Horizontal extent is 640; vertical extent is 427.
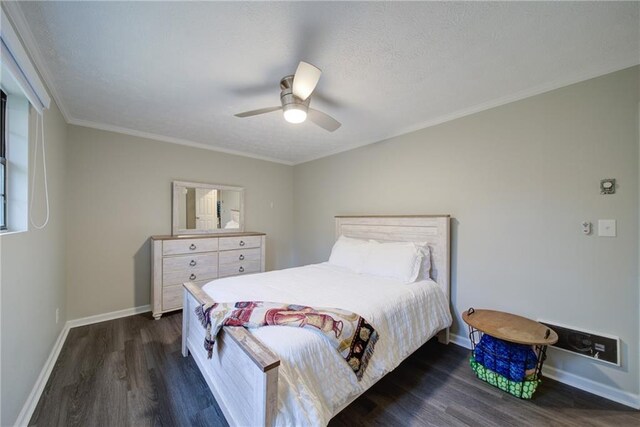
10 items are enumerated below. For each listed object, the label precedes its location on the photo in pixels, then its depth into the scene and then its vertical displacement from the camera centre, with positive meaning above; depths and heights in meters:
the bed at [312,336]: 1.15 -0.73
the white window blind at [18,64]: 1.16 +0.77
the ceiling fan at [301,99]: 1.52 +0.82
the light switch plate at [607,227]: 1.77 -0.08
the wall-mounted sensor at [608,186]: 1.78 +0.21
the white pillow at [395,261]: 2.45 -0.47
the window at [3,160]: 1.47 +0.32
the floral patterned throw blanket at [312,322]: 1.43 -0.63
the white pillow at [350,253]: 2.81 -0.45
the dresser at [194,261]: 3.00 -0.61
